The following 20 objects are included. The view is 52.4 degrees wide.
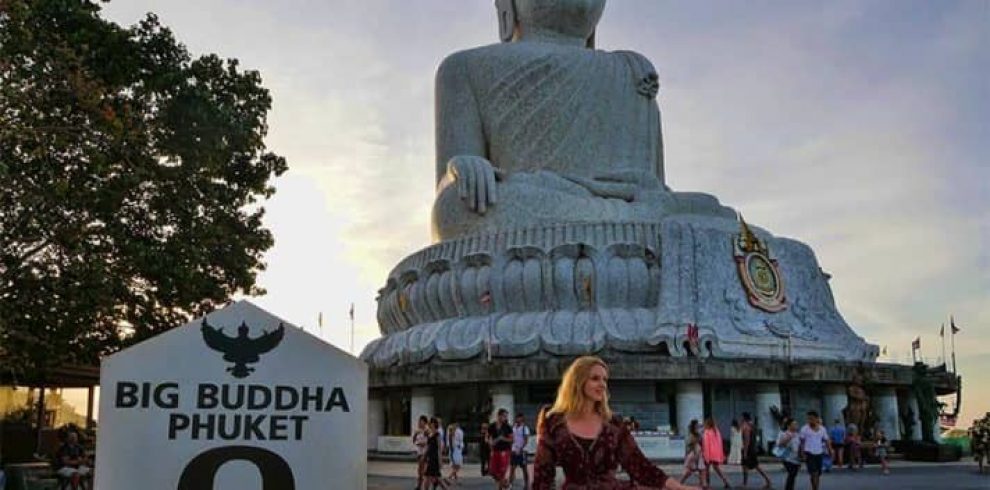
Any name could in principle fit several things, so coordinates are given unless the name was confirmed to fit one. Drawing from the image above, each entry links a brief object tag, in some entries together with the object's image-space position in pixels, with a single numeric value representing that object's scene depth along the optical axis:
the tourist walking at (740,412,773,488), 14.42
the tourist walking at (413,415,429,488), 12.73
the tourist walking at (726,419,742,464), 19.12
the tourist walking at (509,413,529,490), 13.02
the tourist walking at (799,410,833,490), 11.84
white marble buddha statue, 24.52
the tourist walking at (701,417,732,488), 13.77
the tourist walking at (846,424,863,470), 18.25
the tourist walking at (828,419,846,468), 18.36
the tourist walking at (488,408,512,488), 12.54
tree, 10.66
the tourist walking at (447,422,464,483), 15.31
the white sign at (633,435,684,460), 19.25
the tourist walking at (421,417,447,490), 12.45
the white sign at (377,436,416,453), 23.25
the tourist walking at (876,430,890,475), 16.78
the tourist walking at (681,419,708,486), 13.70
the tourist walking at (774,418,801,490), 11.80
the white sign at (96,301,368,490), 3.10
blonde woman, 3.80
